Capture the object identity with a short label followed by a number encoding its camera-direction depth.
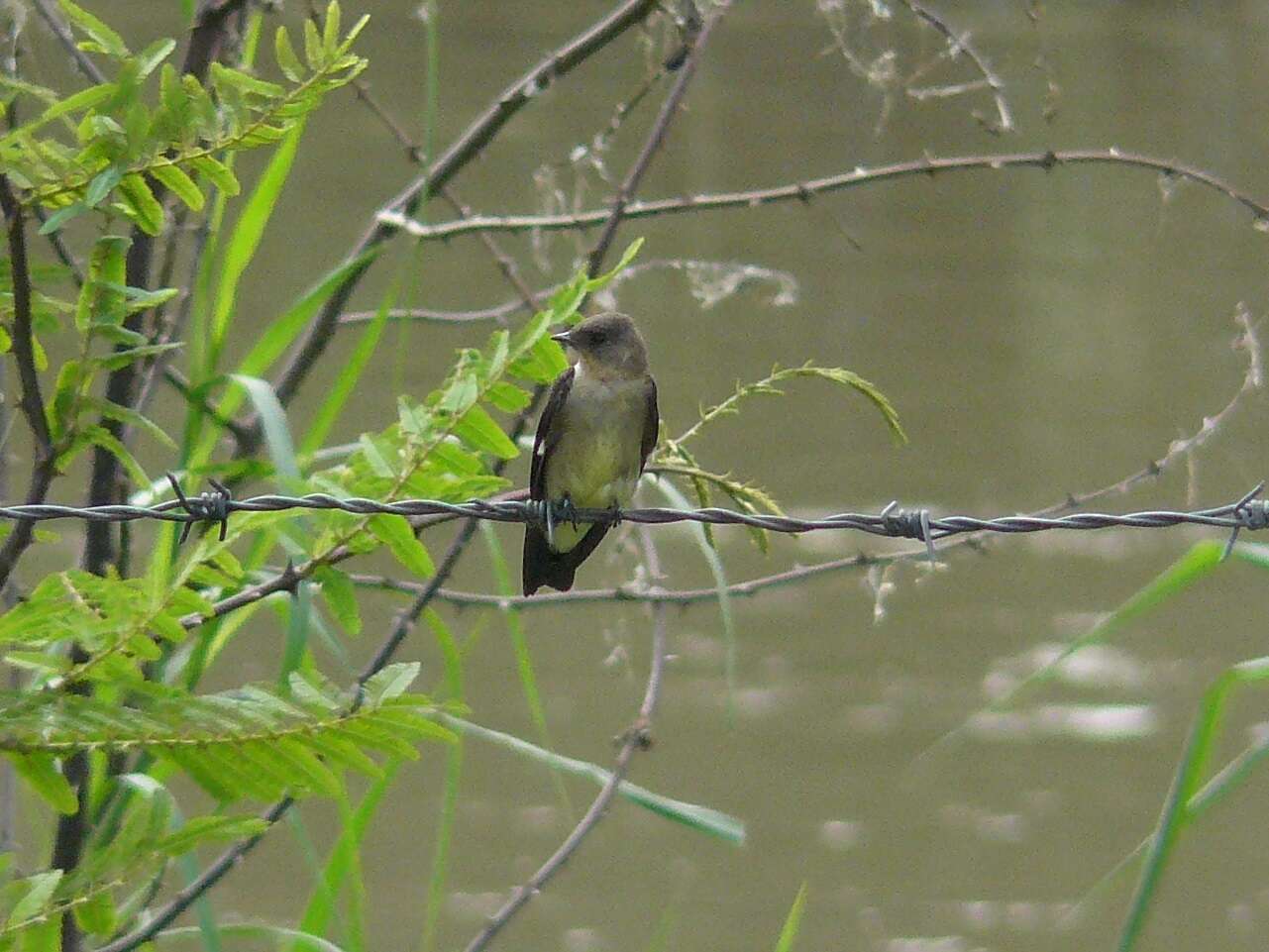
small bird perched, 8.95
